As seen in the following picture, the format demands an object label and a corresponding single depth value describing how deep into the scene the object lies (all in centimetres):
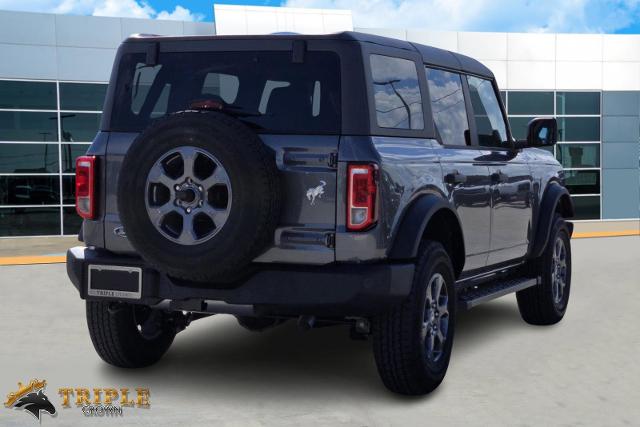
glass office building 2355
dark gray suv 492
